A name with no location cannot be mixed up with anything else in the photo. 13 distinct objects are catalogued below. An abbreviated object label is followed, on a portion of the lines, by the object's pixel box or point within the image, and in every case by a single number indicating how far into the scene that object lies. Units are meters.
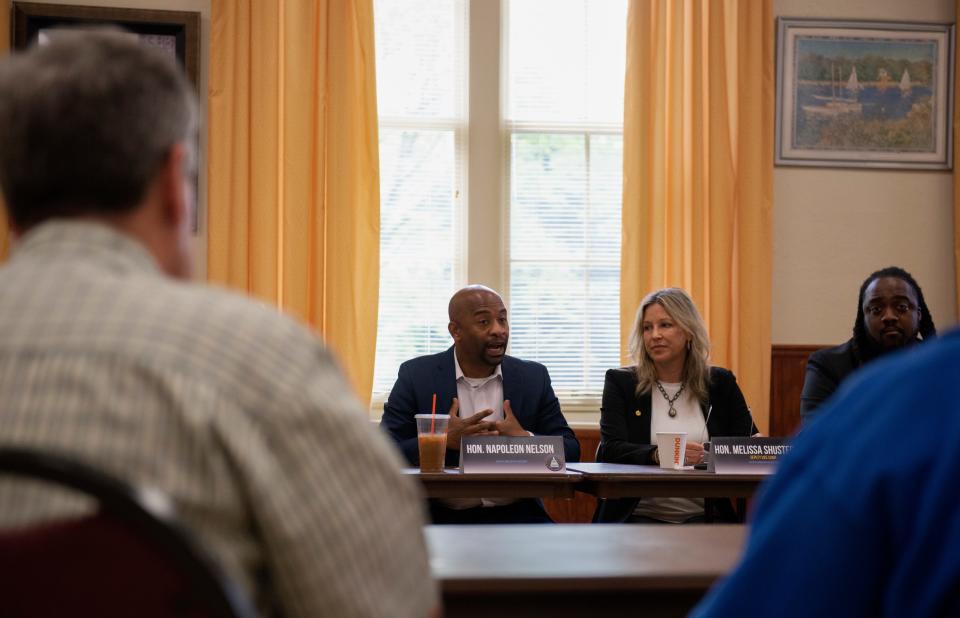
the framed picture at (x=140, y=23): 5.18
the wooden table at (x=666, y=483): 3.24
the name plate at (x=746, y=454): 3.37
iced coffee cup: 3.28
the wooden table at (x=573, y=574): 1.51
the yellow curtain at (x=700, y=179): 5.41
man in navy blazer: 3.91
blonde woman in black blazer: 3.95
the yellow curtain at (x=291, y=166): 5.18
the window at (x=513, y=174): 5.51
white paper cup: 3.46
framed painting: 5.68
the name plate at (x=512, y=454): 3.30
